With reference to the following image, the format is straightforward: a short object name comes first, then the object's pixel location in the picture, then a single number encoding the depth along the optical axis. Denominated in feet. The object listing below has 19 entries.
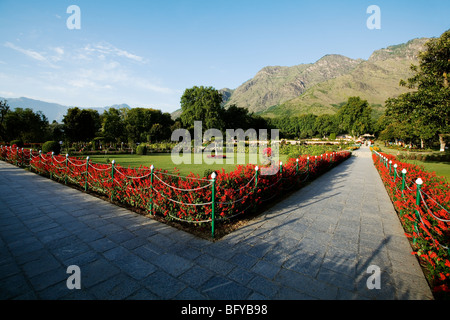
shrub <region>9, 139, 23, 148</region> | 79.45
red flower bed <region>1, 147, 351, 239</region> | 15.07
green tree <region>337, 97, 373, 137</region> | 194.29
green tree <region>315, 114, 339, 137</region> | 254.47
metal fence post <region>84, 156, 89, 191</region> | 24.56
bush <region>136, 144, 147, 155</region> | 85.55
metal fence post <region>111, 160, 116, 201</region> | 20.63
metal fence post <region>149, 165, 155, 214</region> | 16.95
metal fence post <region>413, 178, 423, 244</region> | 11.85
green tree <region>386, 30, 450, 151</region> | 42.11
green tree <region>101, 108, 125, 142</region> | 141.69
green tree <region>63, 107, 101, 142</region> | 103.50
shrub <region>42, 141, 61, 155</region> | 61.82
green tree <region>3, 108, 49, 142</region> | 103.04
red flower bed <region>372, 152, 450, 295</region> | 8.58
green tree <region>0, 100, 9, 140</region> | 106.55
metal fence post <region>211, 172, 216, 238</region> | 13.43
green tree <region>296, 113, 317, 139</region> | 278.67
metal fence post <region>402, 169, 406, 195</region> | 16.54
